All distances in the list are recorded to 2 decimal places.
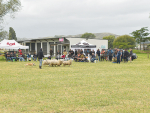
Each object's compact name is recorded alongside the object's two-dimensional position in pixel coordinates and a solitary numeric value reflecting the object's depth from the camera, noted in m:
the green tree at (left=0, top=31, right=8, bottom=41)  79.76
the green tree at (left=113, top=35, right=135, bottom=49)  112.28
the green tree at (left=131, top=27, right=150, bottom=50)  73.31
